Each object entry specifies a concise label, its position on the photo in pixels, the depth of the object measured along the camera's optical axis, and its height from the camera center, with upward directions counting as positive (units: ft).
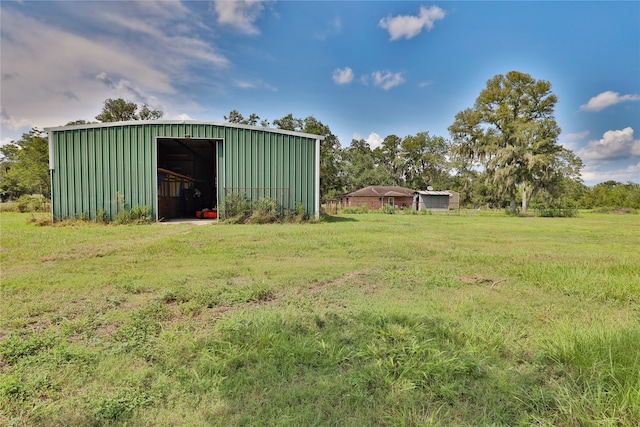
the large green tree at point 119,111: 105.99 +34.70
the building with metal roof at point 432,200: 129.18 +2.49
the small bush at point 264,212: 39.83 -0.94
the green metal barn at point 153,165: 38.52 +5.58
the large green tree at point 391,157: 187.61 +32.25
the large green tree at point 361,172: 161.79 +18.76
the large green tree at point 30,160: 77.00 +12.10
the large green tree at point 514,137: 88.33 +22.79
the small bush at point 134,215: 37.72 -1.37
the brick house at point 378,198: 125.39 +3.35
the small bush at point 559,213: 82.53 -2.00
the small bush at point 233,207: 40.81 -0.27
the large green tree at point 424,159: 175.32 +27.87
